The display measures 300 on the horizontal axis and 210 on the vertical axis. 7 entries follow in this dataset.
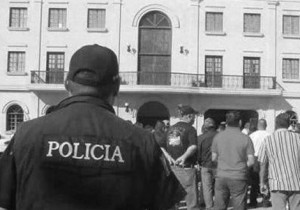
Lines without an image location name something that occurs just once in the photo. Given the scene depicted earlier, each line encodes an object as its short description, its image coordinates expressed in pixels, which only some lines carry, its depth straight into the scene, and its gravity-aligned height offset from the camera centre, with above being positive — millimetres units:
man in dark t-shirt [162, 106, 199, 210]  8477 -480
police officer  2324 -177
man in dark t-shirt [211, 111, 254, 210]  7828 -650
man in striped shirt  6695 -556
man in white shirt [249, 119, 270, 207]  11727 -1046
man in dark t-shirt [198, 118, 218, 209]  10422 -851
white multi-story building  30828 +4103
